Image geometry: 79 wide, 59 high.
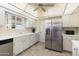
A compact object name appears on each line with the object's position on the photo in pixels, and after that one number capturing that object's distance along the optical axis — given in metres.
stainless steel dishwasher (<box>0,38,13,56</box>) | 1.42
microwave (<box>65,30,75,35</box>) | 2.56
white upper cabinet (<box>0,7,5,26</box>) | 1.64
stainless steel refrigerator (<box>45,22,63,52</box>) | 2.35
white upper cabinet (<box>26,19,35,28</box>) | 3.16
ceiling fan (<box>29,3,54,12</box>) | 2.41
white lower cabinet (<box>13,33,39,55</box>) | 1.80
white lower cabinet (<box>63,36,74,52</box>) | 2.25
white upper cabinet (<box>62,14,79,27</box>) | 2.40
